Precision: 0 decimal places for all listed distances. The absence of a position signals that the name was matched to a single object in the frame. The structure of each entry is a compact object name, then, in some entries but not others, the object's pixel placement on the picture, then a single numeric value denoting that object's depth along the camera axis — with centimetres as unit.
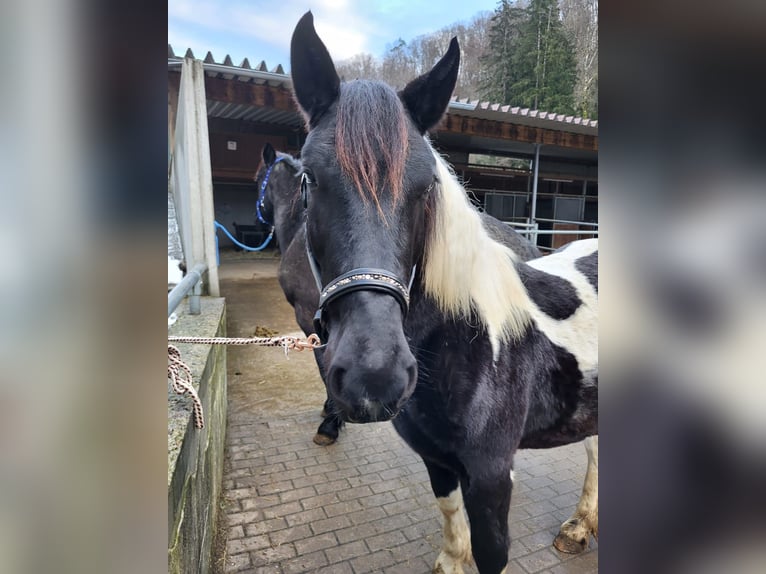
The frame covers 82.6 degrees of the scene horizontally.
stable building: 710
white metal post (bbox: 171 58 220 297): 470
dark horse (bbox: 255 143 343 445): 332
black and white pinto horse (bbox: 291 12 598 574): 116
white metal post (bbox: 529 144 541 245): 845
